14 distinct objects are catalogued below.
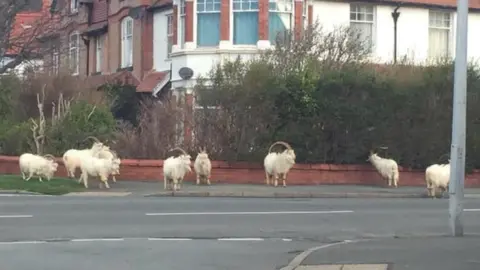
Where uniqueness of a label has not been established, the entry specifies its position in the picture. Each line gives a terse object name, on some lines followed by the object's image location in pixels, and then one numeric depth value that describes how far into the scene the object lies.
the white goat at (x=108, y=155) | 23.65
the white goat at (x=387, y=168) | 24.86
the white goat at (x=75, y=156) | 24.00
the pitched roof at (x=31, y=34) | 38.16
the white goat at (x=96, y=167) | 23.00
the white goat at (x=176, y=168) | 22.72
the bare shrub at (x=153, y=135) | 26.14
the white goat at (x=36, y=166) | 23.73
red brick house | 38.03
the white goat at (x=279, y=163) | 24.08
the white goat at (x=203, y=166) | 24.00
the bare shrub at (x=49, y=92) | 30.16
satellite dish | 31.73
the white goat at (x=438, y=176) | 22.38
